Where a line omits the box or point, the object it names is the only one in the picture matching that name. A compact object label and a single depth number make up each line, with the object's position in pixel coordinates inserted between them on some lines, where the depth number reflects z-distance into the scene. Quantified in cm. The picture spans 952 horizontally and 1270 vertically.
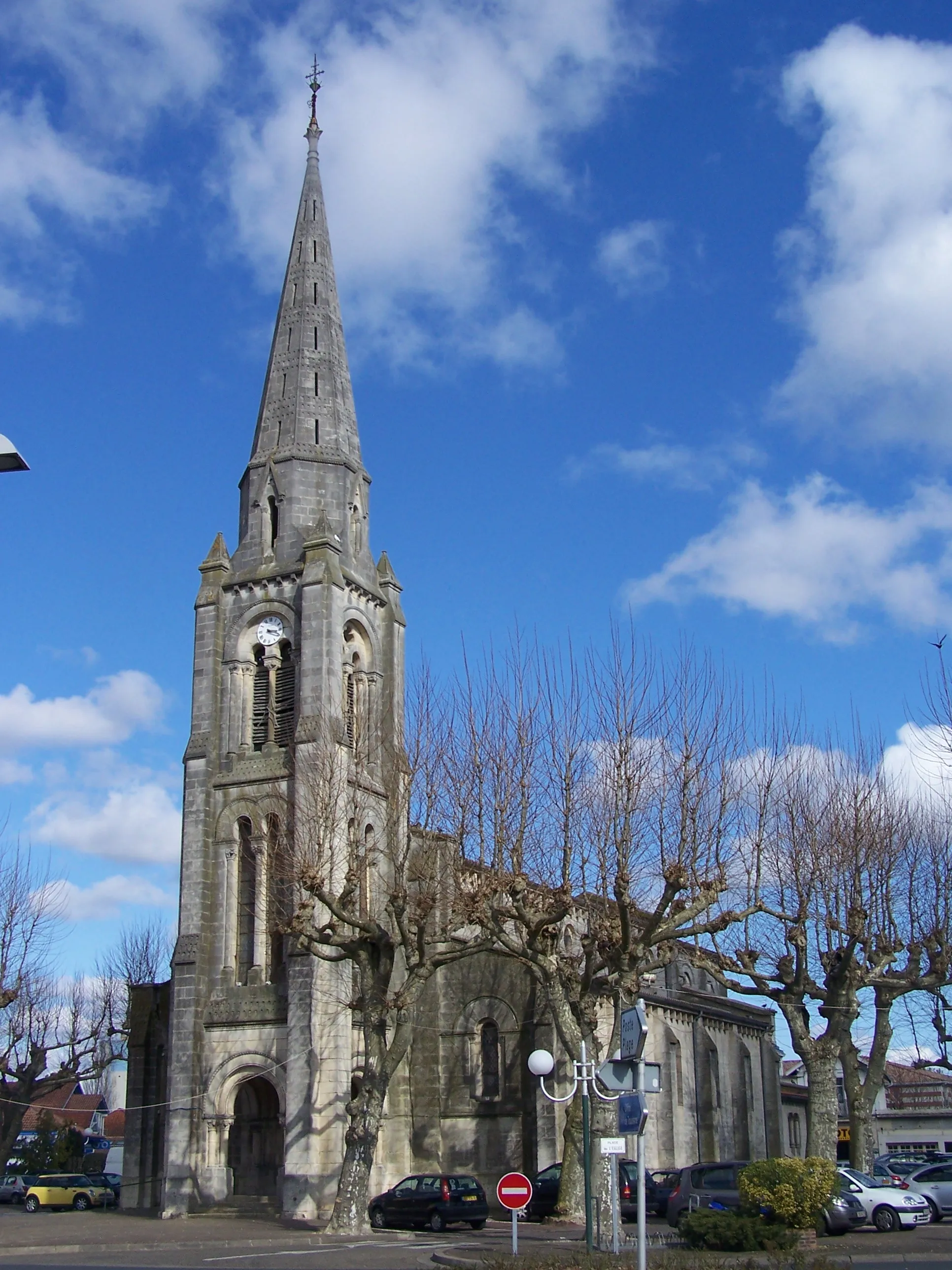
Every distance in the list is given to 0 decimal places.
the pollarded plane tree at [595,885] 2981
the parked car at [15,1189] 5428
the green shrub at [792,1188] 2280
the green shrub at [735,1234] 2127
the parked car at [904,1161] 4225
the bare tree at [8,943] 4747
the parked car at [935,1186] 3419
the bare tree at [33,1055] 5312
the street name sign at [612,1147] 1738
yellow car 4797
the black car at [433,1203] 3123
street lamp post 2041
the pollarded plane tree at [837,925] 3478
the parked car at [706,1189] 2792
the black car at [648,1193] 3206
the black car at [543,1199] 3241
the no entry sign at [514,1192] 1980
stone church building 3706
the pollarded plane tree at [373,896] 2992
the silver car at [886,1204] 2962
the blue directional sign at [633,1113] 1520
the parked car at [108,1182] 4931
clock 4262
